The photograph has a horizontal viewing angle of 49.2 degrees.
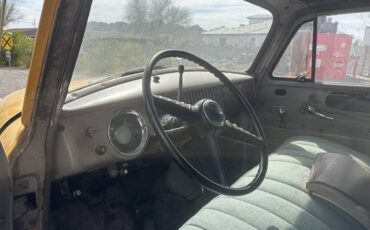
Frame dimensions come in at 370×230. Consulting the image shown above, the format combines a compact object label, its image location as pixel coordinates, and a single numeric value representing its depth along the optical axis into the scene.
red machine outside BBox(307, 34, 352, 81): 2.93
